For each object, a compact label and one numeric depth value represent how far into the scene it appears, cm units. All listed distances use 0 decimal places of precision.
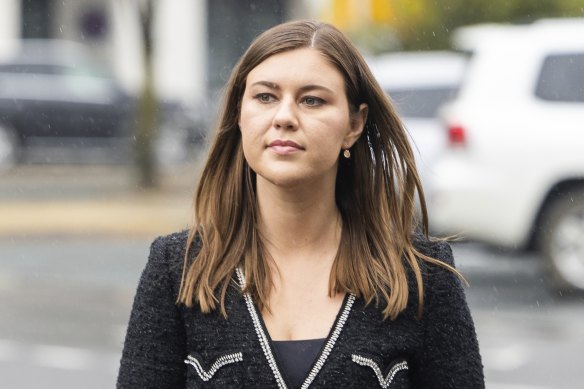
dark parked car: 2609
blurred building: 3488
